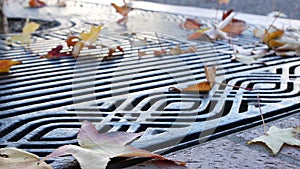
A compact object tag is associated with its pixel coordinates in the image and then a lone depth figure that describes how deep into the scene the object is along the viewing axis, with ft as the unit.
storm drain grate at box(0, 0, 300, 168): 3.99
